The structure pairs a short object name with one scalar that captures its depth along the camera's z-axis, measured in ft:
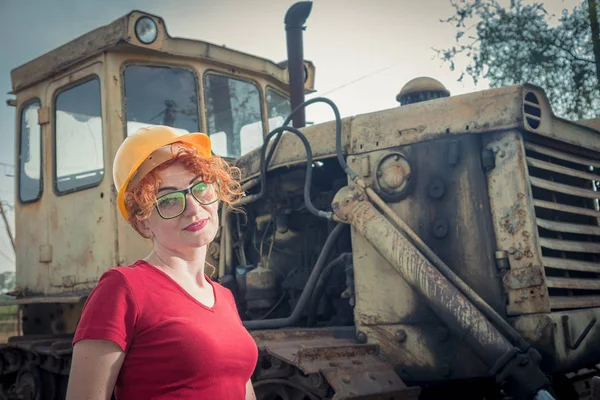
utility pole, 18.59
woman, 4.25
